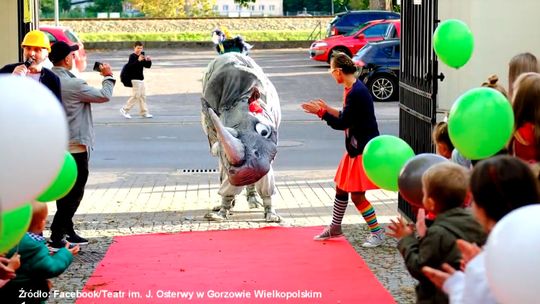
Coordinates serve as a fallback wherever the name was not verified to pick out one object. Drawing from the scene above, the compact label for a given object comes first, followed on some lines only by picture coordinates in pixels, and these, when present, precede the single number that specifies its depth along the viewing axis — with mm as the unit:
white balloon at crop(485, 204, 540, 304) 3822
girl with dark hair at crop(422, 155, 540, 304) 4414
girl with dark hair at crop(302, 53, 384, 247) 10078
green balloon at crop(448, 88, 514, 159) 5797
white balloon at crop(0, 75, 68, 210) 4109
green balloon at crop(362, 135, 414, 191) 6699
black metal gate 10250
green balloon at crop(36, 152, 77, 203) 6250
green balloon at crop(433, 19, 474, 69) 8000
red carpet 8484
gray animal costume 10523
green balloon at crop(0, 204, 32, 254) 4828
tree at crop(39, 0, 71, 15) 81250
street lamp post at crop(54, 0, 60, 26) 38156
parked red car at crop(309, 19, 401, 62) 35000
